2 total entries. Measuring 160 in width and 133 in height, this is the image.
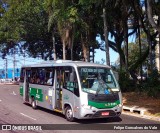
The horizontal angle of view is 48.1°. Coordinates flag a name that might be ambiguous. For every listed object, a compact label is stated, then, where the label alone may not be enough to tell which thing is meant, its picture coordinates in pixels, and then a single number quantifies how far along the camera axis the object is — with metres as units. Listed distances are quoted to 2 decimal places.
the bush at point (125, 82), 13.92
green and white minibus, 7.04
